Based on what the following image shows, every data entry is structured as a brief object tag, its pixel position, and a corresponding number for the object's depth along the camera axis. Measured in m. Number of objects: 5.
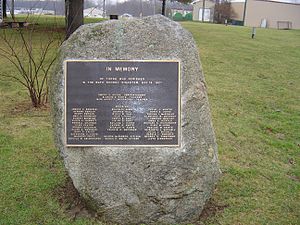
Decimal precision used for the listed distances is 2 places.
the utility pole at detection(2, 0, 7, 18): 23.48
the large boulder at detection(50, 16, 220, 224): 3.90
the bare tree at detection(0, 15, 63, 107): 7.76
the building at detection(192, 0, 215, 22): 57.19
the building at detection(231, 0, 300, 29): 52.47
